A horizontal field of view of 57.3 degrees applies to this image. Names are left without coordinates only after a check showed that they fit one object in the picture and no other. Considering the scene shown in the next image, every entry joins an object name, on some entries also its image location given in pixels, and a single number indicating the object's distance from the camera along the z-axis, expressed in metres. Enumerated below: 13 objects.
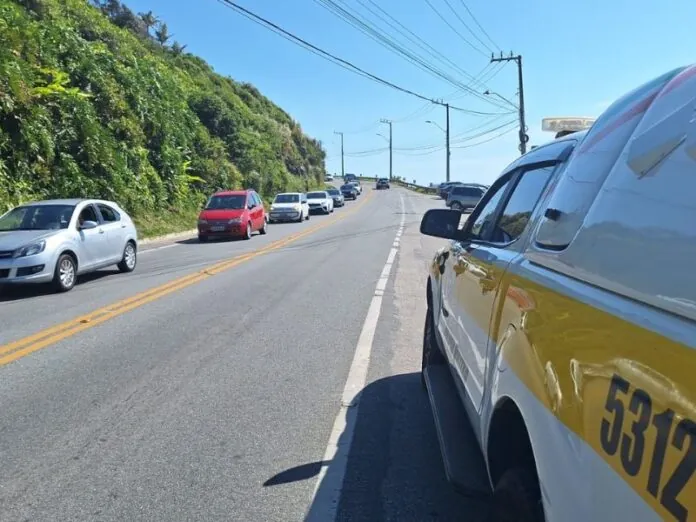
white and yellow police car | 1.41
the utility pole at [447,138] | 65.25
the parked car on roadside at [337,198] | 54.25
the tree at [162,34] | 59.82
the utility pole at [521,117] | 37.50
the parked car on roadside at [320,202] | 42.12
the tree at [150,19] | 59.34
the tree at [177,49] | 51.83
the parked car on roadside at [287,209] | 33.12
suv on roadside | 43.61
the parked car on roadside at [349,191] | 68.06
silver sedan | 10.20
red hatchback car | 21.94
